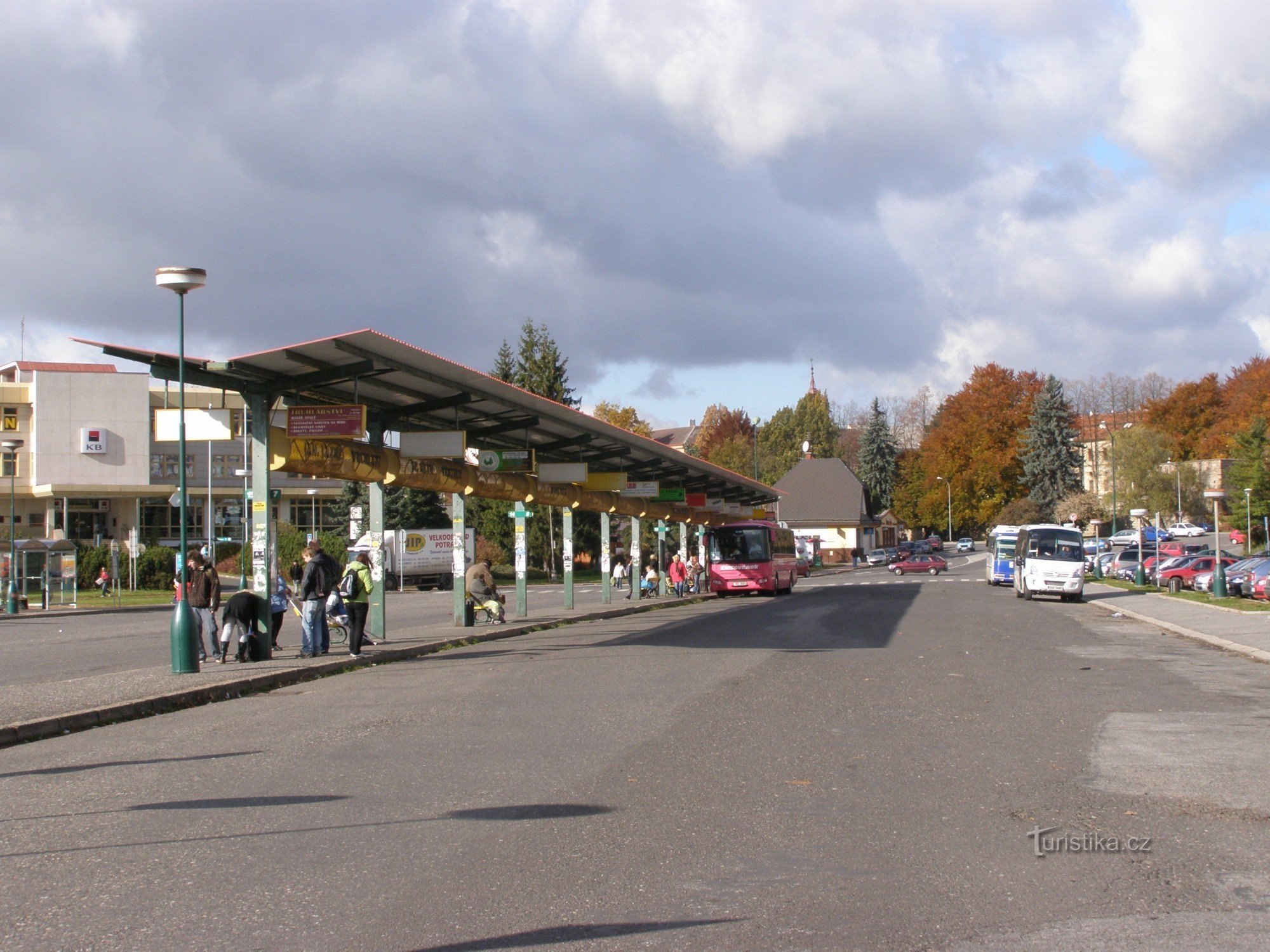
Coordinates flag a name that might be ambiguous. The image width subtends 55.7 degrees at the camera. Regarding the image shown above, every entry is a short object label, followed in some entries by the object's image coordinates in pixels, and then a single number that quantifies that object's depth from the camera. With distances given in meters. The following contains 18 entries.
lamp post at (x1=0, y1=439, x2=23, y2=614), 41.34
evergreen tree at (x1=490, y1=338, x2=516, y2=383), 77.06
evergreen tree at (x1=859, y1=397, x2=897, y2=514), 125.62
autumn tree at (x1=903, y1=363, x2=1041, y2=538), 103.88
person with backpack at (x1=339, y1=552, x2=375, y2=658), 18.34
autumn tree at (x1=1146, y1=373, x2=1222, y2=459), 109.00
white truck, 64.38
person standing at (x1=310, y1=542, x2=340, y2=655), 18.34
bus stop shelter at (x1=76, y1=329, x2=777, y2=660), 17.81
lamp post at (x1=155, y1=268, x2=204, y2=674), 15.57
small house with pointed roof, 106.75
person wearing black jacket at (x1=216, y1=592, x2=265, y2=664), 17.17
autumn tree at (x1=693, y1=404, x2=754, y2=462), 139.62
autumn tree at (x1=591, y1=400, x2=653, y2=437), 105.88
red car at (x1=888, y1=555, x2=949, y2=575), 70.00
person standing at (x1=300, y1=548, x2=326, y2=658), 18.11
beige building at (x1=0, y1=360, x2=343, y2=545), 78.44
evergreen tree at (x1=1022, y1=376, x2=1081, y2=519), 99.12
